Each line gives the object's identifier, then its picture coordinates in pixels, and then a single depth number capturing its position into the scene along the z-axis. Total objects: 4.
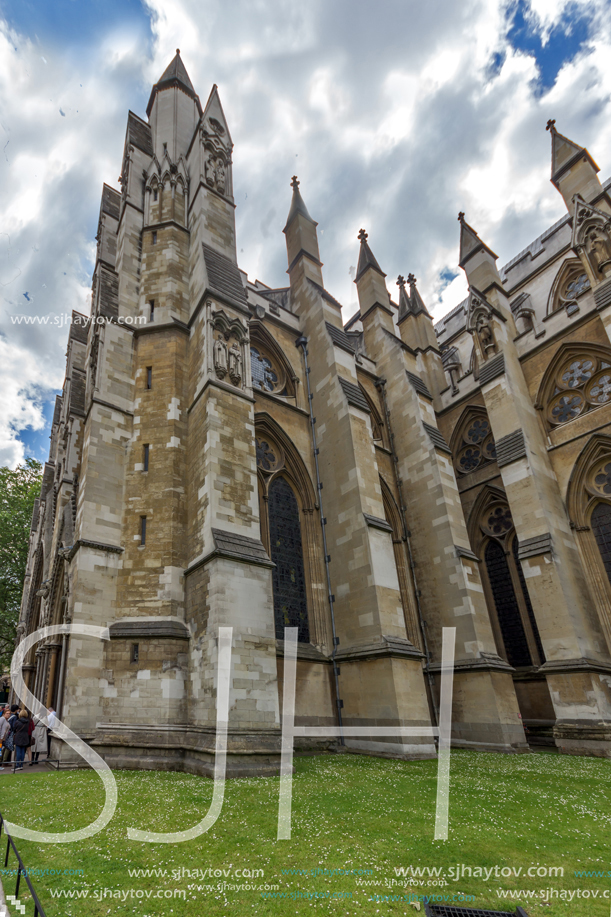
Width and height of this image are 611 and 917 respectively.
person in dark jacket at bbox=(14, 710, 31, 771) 10.04
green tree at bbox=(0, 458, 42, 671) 27.80
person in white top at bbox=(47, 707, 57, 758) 10.32
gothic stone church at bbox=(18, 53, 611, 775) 9.96
